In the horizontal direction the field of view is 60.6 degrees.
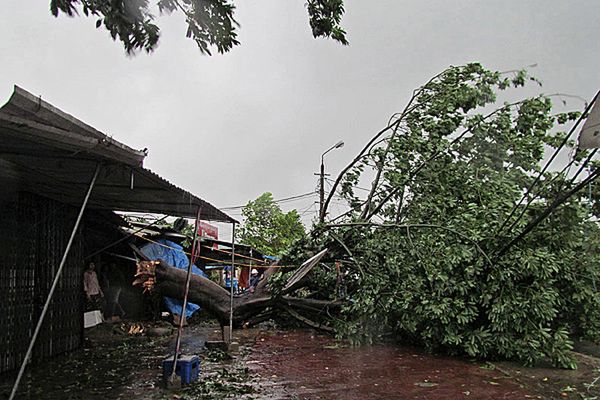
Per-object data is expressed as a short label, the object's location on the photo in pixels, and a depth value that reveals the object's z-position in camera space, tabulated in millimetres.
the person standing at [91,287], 9930
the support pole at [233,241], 8555
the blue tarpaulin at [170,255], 11680
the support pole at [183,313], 5766
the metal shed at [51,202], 3221
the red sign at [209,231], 11430
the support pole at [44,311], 2984
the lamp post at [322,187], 10586
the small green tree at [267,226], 21516
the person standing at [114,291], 11875
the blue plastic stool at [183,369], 5891
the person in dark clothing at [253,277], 11005
